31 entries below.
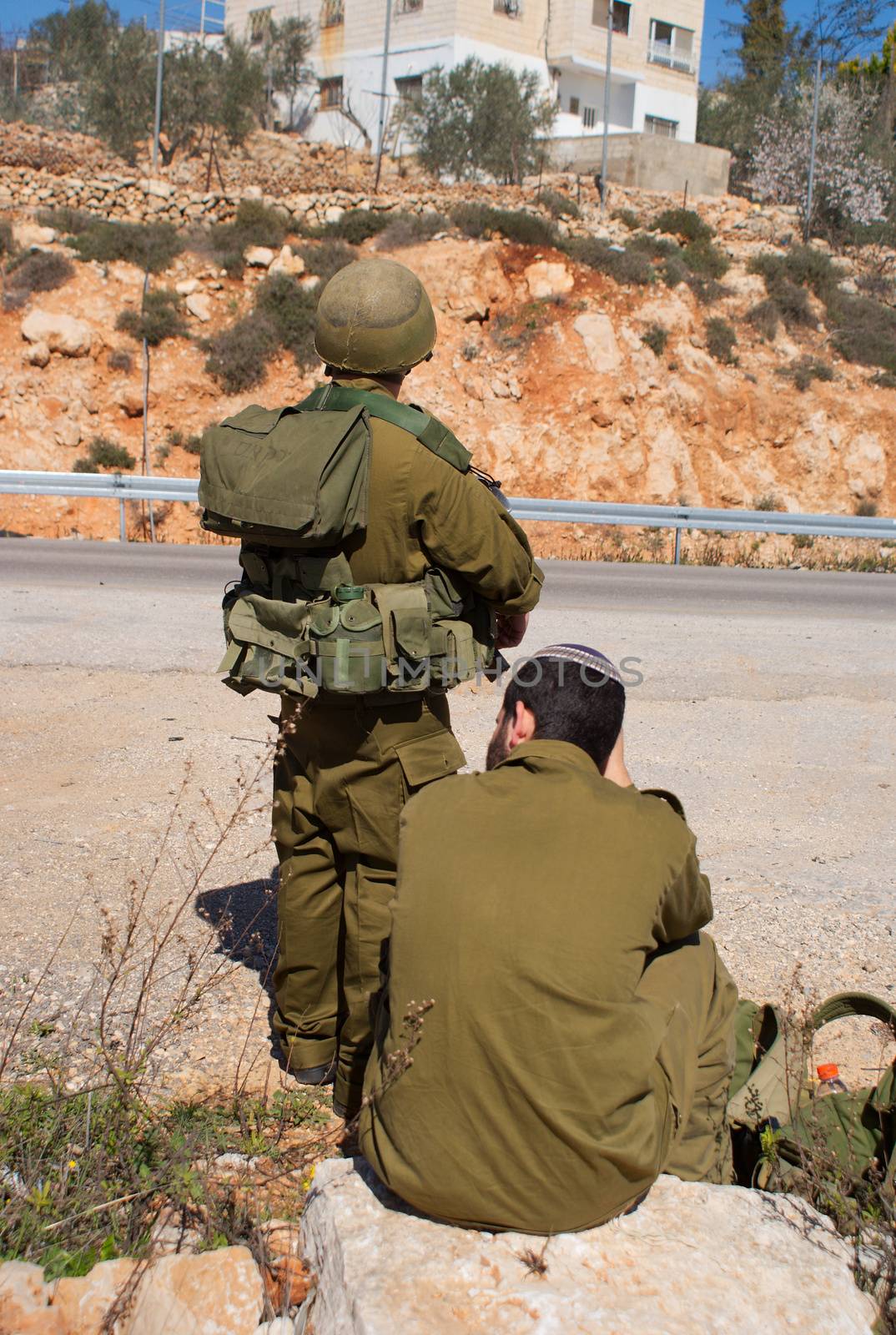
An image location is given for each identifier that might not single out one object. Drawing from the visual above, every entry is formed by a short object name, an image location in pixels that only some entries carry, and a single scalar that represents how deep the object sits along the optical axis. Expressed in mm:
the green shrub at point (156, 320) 21531
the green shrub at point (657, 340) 22500
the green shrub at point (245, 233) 22875
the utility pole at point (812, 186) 28000
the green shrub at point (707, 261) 24844
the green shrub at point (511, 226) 23203
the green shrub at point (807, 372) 23147
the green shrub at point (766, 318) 23984
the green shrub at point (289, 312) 21688
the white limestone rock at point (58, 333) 21016
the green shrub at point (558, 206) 25281
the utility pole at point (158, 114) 25650
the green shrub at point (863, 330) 24141
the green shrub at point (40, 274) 21703
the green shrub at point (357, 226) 23922
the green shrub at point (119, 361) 21203
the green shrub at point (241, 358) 21297
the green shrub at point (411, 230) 23391
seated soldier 1953
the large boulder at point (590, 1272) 1823
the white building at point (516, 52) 37375
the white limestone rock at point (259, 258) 22969
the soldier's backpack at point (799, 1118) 2402
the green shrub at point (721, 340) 23125
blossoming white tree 28875
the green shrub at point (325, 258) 22906
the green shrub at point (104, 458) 20047
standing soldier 2639
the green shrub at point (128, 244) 22406
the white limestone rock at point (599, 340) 21781
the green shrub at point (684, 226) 26036
